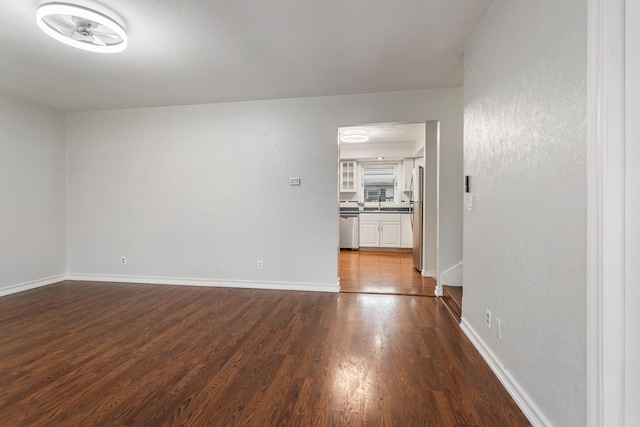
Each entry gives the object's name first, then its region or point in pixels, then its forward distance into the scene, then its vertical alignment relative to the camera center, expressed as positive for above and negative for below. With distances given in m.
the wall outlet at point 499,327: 1.80 -0.74
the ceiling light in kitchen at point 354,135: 5.38 +1.45
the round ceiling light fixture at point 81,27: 1.89 +1.34
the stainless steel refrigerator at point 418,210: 4.45 +0.01
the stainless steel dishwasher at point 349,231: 6.82 -0.48
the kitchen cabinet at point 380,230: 6.58 -0.45
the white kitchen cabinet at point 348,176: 7.08 +0.87
